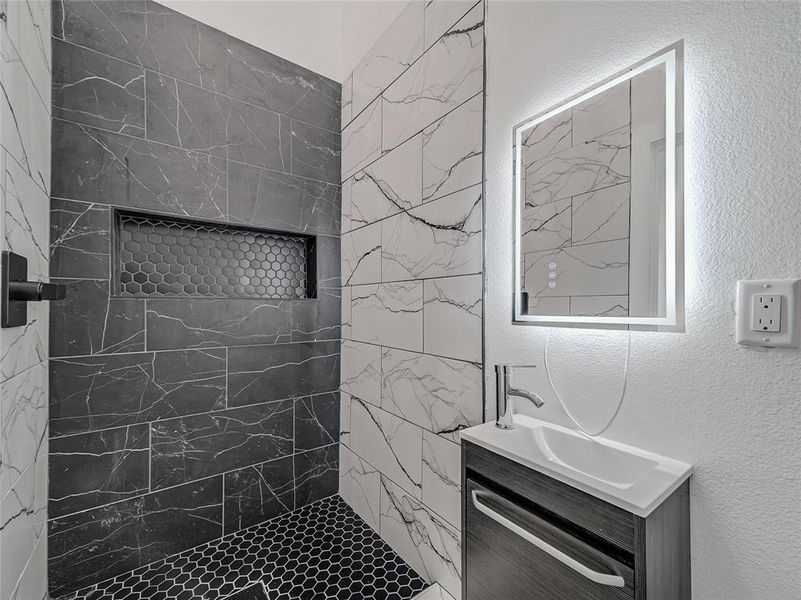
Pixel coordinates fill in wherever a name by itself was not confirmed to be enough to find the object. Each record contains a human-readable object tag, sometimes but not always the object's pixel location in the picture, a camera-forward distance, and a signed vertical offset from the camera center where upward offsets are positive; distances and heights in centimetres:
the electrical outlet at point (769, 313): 67 -2
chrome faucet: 110 -29
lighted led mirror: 85 +27
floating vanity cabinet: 71 -54
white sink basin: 74 -39
